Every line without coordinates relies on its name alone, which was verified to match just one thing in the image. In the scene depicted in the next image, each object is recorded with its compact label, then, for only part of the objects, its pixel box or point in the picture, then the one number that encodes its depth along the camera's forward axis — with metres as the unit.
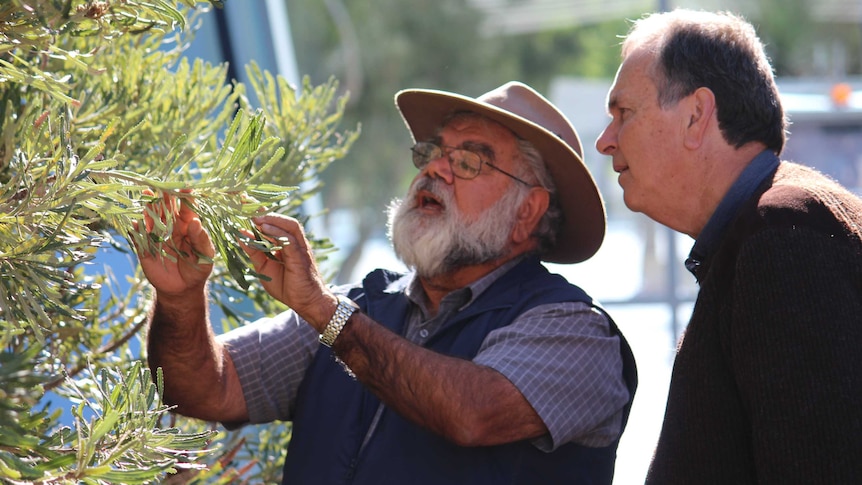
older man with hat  3.25
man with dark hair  2.96
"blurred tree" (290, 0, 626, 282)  26.69
